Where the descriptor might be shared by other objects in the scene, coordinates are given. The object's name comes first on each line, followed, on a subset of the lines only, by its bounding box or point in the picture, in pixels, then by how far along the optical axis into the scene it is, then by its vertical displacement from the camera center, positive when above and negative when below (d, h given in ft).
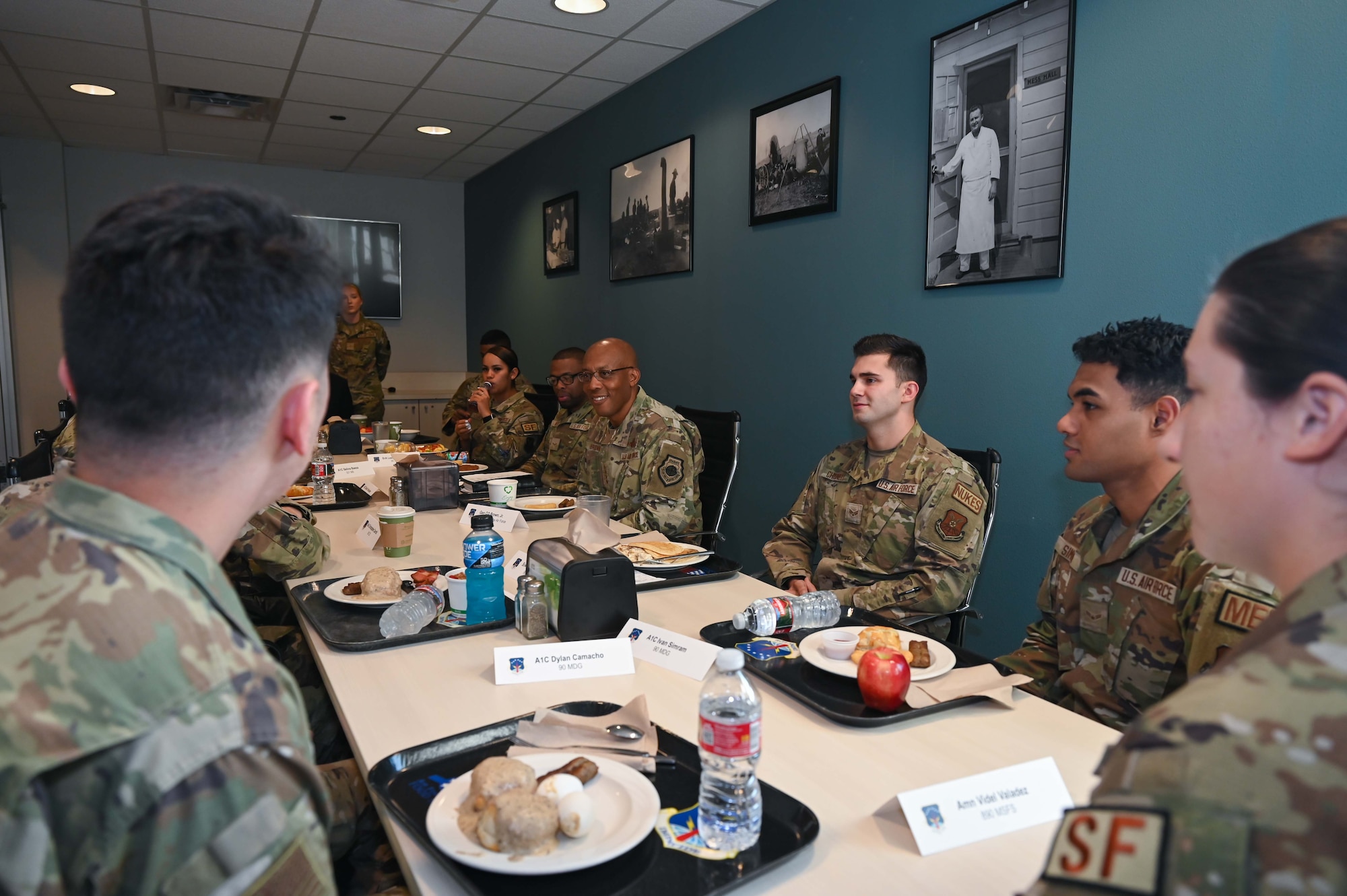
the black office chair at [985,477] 7.08 -1.12
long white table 2.84 -1.73
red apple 3.93 -1.53
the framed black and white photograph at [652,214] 14.64 +2.57
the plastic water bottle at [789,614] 5.02 -1.58
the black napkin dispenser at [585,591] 4.85 -1.40
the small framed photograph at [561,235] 18.71 +2.69
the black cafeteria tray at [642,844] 2.69 -1.70
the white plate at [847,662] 4.31 -1.63
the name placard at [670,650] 4.58 -1.66
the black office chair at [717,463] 10.66 -1.42
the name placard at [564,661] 4.44 -1.66
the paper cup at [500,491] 8.86 -1.48
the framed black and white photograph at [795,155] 11.23 +2.80
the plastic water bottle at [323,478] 9.37 -1.45
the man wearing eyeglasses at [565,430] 13.74 -1.30
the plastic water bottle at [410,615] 5.03 -1.60
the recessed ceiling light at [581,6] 12.00 +4.98
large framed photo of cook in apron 8.28 +2.20
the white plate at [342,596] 5.45 -1.63
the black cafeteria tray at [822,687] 3.89 -1.68
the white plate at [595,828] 2.66 -1.63
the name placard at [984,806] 2.98 -1.66
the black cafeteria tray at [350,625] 4.86 -1.69
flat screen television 24.17 +2.69
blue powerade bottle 5.20 -1.38
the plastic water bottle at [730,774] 2.93 -1.52
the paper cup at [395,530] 7.04 -1.50
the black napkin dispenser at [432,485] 9.18 -1.46
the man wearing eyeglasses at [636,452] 9.91 -1.26
